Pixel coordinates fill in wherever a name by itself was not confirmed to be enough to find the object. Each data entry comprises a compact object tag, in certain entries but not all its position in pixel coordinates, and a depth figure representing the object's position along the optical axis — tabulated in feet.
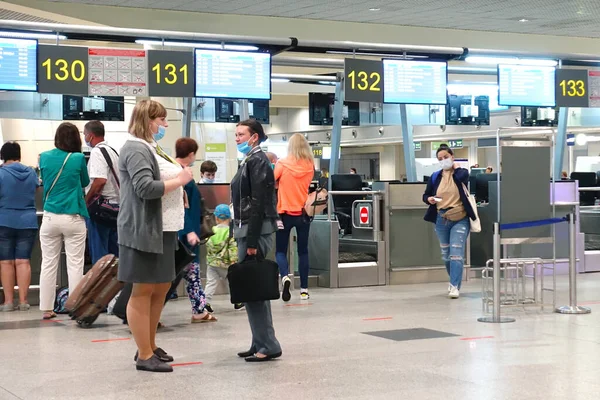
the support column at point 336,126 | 42.45
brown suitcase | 24.18
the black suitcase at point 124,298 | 23.48
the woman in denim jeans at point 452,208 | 30.73
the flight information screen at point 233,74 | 34.96
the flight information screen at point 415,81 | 38.86
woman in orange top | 29.17
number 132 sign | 37.01
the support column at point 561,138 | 44.22
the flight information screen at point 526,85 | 41.55
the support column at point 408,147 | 43.93
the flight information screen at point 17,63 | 32.24
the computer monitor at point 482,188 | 42.22
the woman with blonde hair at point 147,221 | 17.31
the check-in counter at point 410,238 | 36.06
